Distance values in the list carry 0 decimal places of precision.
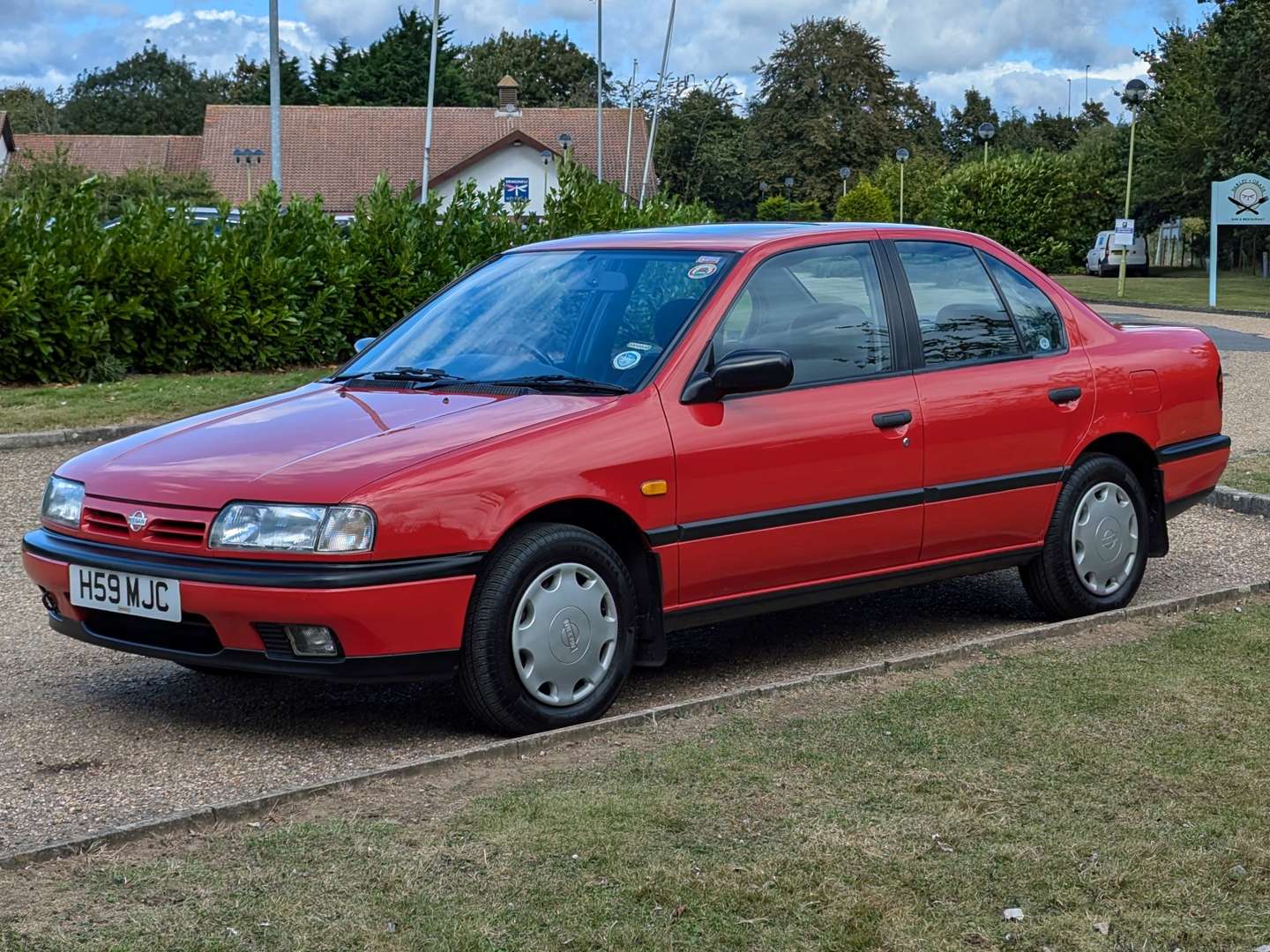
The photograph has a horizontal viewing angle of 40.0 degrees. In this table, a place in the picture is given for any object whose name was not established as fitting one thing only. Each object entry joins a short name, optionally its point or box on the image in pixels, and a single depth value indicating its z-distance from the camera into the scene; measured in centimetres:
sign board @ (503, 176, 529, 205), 7043
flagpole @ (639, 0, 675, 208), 4835
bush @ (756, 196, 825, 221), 7475
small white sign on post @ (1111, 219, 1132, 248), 4106
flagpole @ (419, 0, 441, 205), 4278
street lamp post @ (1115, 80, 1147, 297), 4641
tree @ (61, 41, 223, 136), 11175
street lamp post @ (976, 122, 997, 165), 5122
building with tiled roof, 7450
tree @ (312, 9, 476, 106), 8956
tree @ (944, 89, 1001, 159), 12862
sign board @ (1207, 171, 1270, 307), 3503
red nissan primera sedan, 532
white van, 6038
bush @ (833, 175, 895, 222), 7000
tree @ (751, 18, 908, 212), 9631
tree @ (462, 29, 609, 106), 10606
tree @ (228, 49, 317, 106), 9288
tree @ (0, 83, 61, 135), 10900
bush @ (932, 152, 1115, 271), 5425
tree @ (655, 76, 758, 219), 9231
